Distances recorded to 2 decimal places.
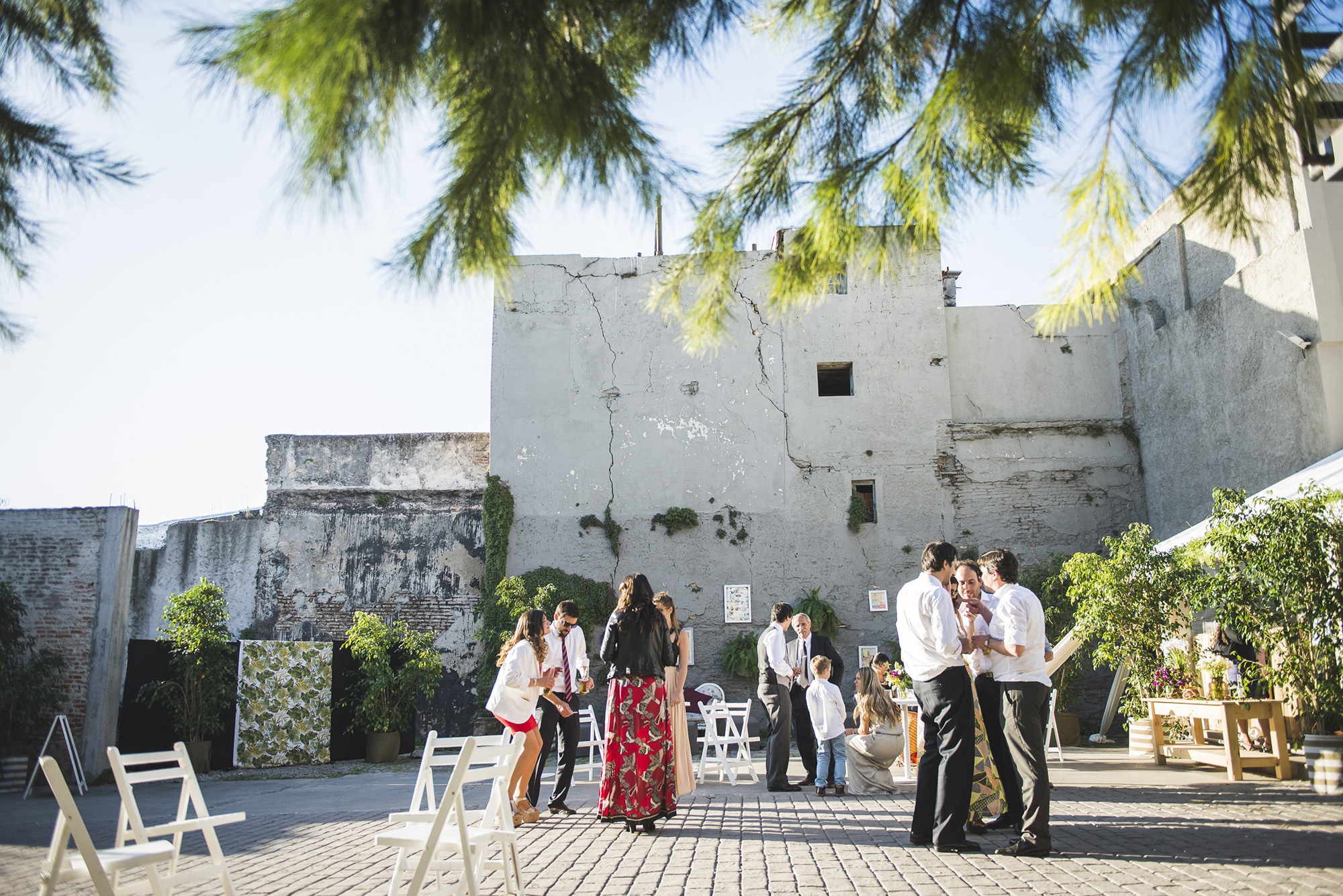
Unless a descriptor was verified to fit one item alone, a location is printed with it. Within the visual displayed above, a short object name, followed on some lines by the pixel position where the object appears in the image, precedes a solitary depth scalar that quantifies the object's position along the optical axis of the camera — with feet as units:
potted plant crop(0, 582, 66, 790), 31.48
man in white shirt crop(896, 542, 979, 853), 15.58
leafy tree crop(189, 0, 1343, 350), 7.16
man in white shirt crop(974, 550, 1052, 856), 15.37
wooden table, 23.93
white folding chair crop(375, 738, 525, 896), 11.67
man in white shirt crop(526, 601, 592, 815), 22.06
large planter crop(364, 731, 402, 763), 38.09
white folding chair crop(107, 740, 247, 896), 12.80
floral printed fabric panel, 37.35
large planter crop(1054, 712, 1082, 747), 38.60
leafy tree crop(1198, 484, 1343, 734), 21.44
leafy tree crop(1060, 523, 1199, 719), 27.86
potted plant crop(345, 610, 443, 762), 38.14
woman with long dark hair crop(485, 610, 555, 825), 19.75
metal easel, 30.63
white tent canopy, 29.91
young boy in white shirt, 24.57
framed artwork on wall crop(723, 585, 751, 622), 45.06
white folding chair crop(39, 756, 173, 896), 10.59
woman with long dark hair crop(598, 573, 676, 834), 19.20
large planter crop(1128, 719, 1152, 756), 31.12
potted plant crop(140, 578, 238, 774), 35.58
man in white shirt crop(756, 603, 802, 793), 25.59
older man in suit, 26.48
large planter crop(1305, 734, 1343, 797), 21.16
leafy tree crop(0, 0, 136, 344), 9.37
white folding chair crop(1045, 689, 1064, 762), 29.50
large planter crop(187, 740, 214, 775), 35.09
